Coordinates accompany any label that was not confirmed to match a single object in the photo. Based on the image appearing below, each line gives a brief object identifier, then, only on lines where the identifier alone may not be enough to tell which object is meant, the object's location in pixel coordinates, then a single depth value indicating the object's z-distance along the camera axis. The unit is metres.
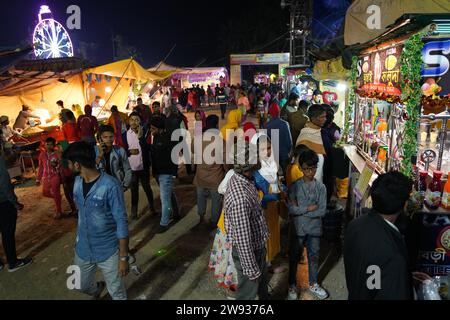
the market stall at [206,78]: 31.39
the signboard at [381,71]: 4.21
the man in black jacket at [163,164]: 5.57
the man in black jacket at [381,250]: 2.03
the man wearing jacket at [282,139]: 6.62
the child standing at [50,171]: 6.17
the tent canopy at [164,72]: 16.47
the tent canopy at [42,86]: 10.20
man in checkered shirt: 2.73
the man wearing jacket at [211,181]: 5.41
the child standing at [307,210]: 3.58
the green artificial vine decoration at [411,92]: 3.56
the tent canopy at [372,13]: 5.00
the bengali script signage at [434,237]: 3.48
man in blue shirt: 3.01
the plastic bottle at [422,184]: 3.74
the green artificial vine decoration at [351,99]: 6.81
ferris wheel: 18.00
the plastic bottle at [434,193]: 3.58
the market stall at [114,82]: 13.59
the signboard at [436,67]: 3.66
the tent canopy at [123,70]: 13.47
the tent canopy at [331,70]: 8.05
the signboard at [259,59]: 34.38
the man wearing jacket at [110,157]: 4.73
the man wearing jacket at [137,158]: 5.94
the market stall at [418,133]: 3.50
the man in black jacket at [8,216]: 4.38
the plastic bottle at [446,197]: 3.54
